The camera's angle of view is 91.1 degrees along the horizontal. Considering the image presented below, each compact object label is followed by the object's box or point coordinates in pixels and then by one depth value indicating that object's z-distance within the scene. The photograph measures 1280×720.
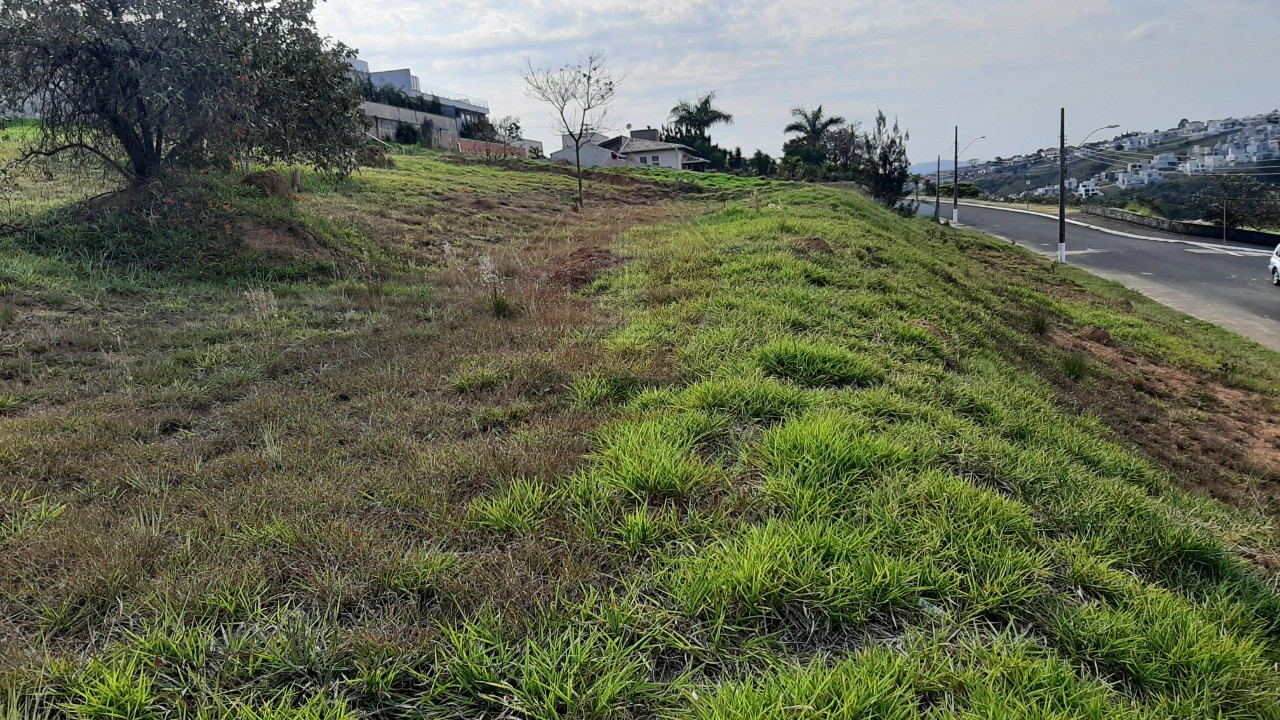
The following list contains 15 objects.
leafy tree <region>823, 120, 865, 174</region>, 56.31
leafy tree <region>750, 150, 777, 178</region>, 62.44
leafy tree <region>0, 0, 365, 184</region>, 8.83
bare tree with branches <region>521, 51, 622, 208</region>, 34.29
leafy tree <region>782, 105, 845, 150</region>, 68.12
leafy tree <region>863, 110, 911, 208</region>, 34.09
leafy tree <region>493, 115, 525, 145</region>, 59.78
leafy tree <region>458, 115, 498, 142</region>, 59.78
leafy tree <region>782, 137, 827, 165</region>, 63.69
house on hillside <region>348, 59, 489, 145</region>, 60.50
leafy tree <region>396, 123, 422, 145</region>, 49.19
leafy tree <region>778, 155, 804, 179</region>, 54.56
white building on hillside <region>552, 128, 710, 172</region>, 64.69
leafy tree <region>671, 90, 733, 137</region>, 71.75
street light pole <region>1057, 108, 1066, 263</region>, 27.83
